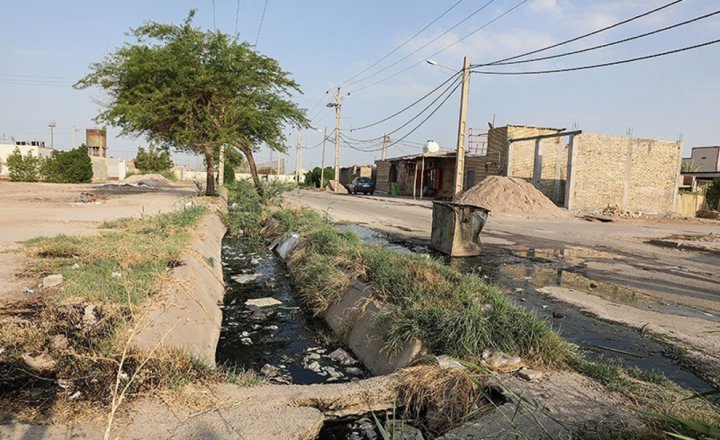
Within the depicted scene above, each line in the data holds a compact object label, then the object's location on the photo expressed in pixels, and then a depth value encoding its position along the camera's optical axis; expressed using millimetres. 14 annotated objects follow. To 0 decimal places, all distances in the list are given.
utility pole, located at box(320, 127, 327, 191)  51088
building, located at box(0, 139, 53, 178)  46406
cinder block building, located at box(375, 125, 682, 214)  26031
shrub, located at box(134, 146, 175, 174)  57438
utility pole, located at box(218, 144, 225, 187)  19764
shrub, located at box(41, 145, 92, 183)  36231
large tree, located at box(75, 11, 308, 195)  17281
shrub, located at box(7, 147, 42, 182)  35188
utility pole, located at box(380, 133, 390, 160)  58619
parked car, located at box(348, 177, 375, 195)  41312
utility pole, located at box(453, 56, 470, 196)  20234
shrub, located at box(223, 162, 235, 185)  41475
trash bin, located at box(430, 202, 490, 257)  10172
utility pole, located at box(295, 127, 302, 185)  67250
